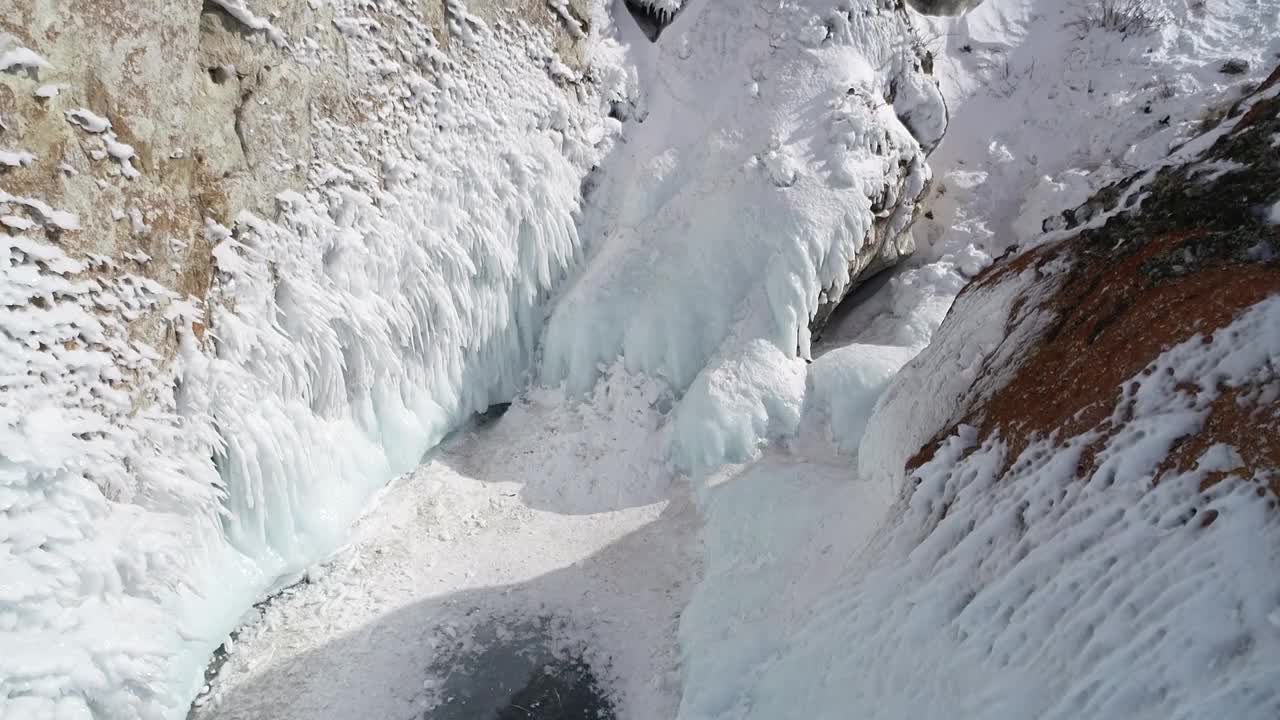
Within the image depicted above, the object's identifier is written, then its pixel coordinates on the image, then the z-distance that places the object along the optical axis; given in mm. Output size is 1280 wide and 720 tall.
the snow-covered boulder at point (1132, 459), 2346
